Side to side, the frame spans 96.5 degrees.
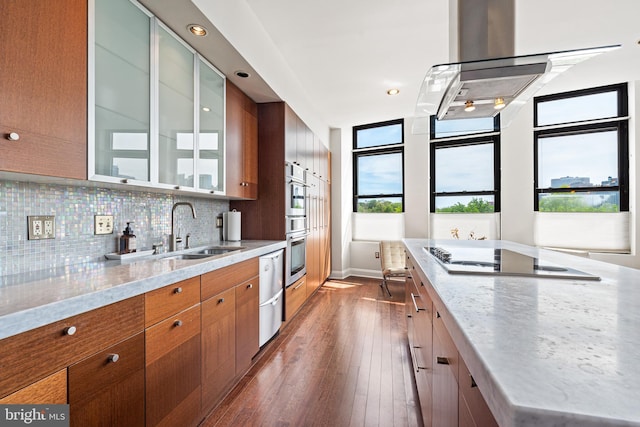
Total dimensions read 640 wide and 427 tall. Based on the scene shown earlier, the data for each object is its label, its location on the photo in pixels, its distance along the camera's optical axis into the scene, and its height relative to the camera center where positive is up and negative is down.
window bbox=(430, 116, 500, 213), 4.60 +0.75
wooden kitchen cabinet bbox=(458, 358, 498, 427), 0.60 -0.45
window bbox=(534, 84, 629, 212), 3.88 +0.89
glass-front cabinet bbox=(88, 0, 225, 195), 1.38 +0.63
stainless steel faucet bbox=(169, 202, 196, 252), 2.04 -0.18
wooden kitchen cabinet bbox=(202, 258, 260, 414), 1.66 -0.75
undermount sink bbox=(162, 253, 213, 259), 2.06 -0.32
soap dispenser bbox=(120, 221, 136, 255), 1.74 -0.18
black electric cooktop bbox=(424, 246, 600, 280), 1.21 -0.26
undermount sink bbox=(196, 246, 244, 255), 2.37 -0.30
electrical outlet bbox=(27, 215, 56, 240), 1.32 -0.07
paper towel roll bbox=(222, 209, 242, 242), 2.87 -0.13
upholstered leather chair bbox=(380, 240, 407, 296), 4.62 -0.69
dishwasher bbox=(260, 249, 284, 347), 2.44 -0.74
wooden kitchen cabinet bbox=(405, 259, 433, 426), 1.35 -0.73
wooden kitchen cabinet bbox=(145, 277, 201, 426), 1.25 -0.71
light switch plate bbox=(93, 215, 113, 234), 1.63 -0.07
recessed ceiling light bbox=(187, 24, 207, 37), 1.83 +1.19
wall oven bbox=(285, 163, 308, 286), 3.09 -0.11
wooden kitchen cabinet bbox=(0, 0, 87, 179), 1.00 +0.48
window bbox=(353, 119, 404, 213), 5.29 +0.88
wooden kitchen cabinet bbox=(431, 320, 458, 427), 0.88 -0.61
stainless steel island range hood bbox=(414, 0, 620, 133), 1.55 +0.82
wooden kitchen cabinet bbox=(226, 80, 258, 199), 2.54 +0.66
